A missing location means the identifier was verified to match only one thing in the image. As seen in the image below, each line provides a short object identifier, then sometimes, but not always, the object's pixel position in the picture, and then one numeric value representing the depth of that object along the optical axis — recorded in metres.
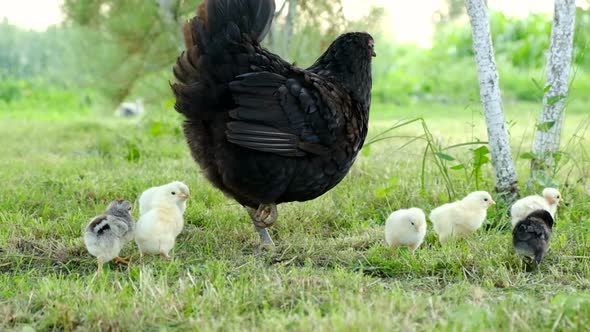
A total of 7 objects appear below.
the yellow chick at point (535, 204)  3.80
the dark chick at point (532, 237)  3.34
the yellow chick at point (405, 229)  3.67
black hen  3.54
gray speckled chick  3.34
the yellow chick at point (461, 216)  3.94
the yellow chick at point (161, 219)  3.49
